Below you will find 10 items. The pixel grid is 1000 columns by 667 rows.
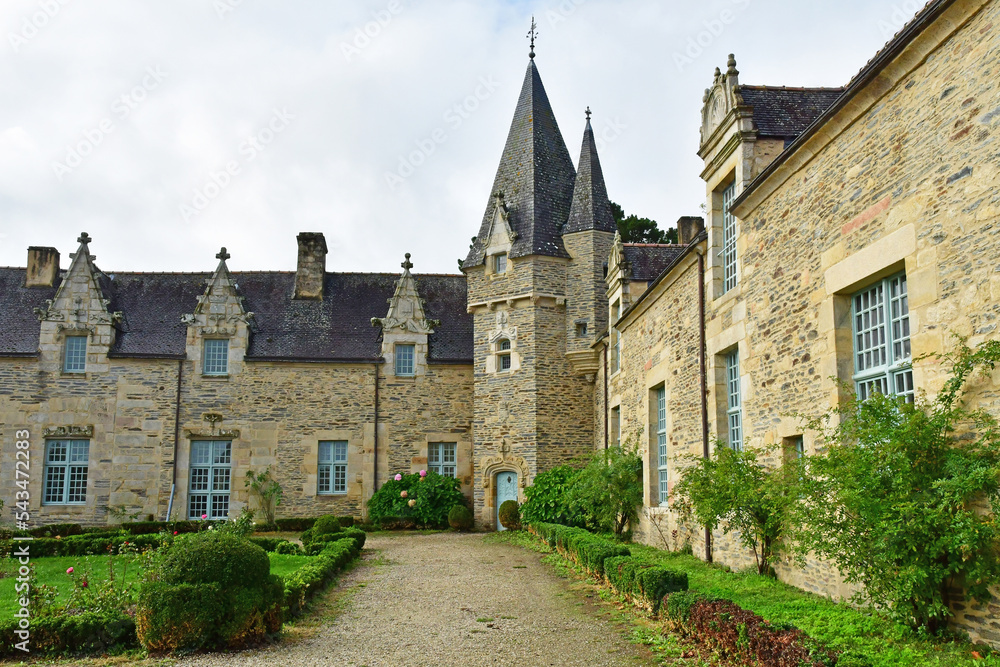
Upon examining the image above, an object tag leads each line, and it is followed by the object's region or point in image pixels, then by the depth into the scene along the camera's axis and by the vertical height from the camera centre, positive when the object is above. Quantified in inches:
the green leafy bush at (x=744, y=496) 351.3 -14.8
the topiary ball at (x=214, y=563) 292.0 -35.8
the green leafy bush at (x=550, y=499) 727.7 -33.5
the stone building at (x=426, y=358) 456.8 +96.5
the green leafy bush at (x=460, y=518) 829.2 -55.8
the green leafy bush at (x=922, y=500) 215.6 -10.4
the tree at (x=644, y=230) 1342.2 +368.6
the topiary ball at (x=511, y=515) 810.2 -51.6
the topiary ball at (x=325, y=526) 662.5 -51.8
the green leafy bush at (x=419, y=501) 842.8 -40.2
